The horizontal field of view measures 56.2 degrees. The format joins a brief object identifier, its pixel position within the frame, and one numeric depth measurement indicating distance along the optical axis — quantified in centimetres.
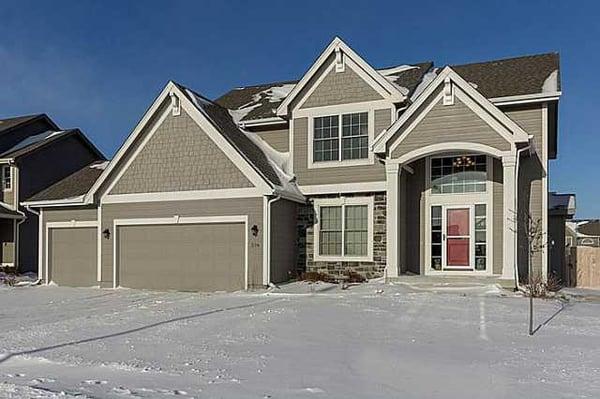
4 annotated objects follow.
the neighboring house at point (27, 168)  2594
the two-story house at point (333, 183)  1491
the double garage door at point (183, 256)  1612
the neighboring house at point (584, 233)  5153
